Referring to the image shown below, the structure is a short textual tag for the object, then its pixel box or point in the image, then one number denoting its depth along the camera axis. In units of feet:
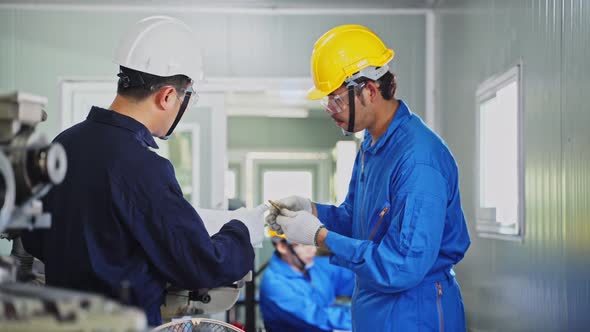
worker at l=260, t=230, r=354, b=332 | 16.53
